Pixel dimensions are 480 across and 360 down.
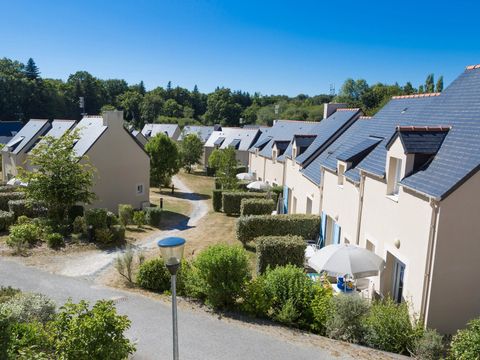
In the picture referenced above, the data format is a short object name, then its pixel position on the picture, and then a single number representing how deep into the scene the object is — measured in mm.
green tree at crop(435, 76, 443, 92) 99794
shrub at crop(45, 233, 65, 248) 18938
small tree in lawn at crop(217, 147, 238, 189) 36656
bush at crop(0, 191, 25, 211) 25062
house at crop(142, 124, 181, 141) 79188
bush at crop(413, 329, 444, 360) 9508
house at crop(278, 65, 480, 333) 10125
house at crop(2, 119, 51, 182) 36500
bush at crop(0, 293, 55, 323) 9242
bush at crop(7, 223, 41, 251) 18188
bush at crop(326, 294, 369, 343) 10484
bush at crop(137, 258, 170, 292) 13906
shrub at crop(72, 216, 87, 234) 21547
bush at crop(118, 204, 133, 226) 26078
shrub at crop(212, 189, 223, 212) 33312
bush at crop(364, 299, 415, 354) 10203
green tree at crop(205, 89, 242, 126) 125688
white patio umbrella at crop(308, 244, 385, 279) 12344
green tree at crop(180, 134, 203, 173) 58469
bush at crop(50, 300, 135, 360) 6891
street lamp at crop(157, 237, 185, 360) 6832
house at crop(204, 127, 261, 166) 59212
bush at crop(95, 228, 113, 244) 20469
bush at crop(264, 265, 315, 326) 11266
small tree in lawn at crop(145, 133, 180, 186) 42219
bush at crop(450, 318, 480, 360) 8000
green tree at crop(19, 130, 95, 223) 20984
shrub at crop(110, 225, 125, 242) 20953
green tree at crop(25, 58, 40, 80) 101269
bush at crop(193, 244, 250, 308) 11727
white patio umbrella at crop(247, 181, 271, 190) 32347
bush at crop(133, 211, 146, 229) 26625
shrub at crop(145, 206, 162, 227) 27375
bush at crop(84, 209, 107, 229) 21016
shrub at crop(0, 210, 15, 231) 21583
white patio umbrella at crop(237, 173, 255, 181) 41094
